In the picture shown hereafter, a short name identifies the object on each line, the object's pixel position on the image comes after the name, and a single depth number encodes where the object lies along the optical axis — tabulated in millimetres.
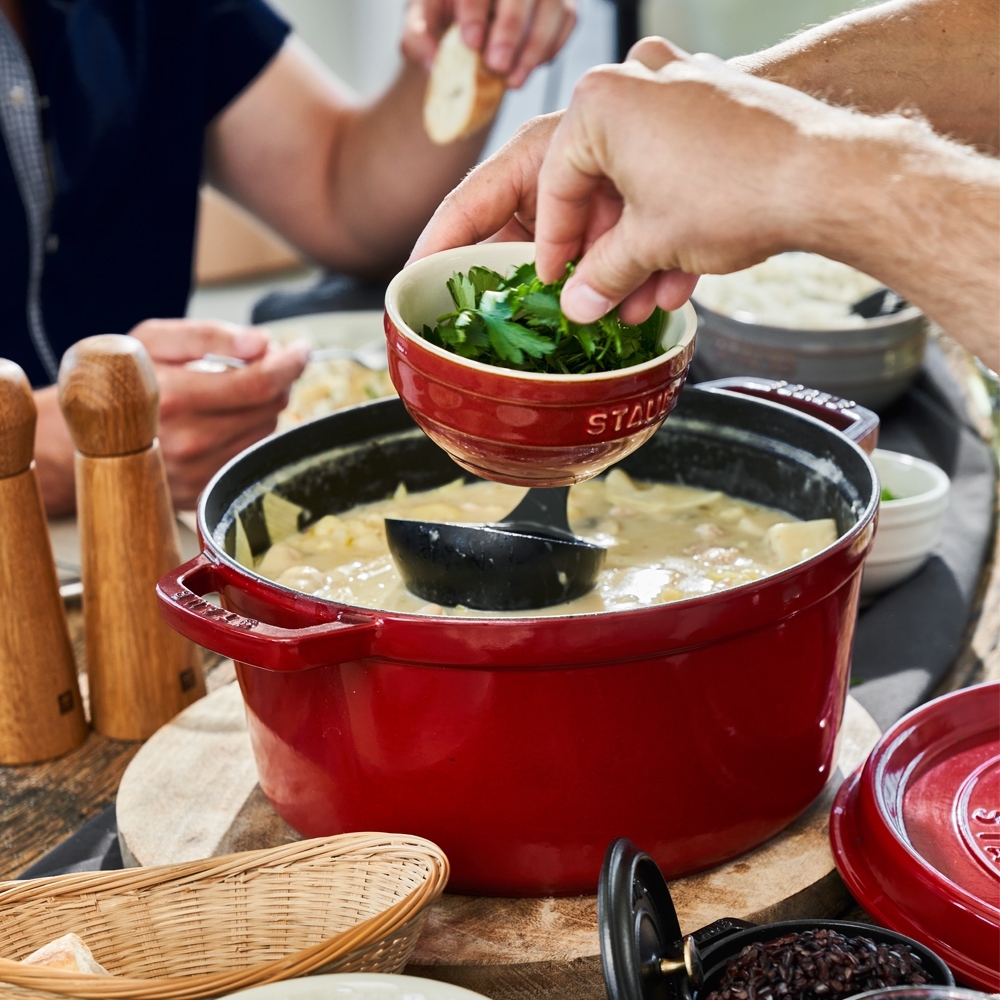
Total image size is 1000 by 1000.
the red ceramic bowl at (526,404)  959
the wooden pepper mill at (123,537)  1318
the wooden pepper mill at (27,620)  1308
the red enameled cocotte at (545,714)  981
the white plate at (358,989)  811
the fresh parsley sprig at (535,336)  1019
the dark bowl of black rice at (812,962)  845
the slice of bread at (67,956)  883
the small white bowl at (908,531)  1633
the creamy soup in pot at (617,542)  1333
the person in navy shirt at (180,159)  2314
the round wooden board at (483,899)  1040
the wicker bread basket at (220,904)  982
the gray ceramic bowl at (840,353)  2061
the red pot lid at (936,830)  987
